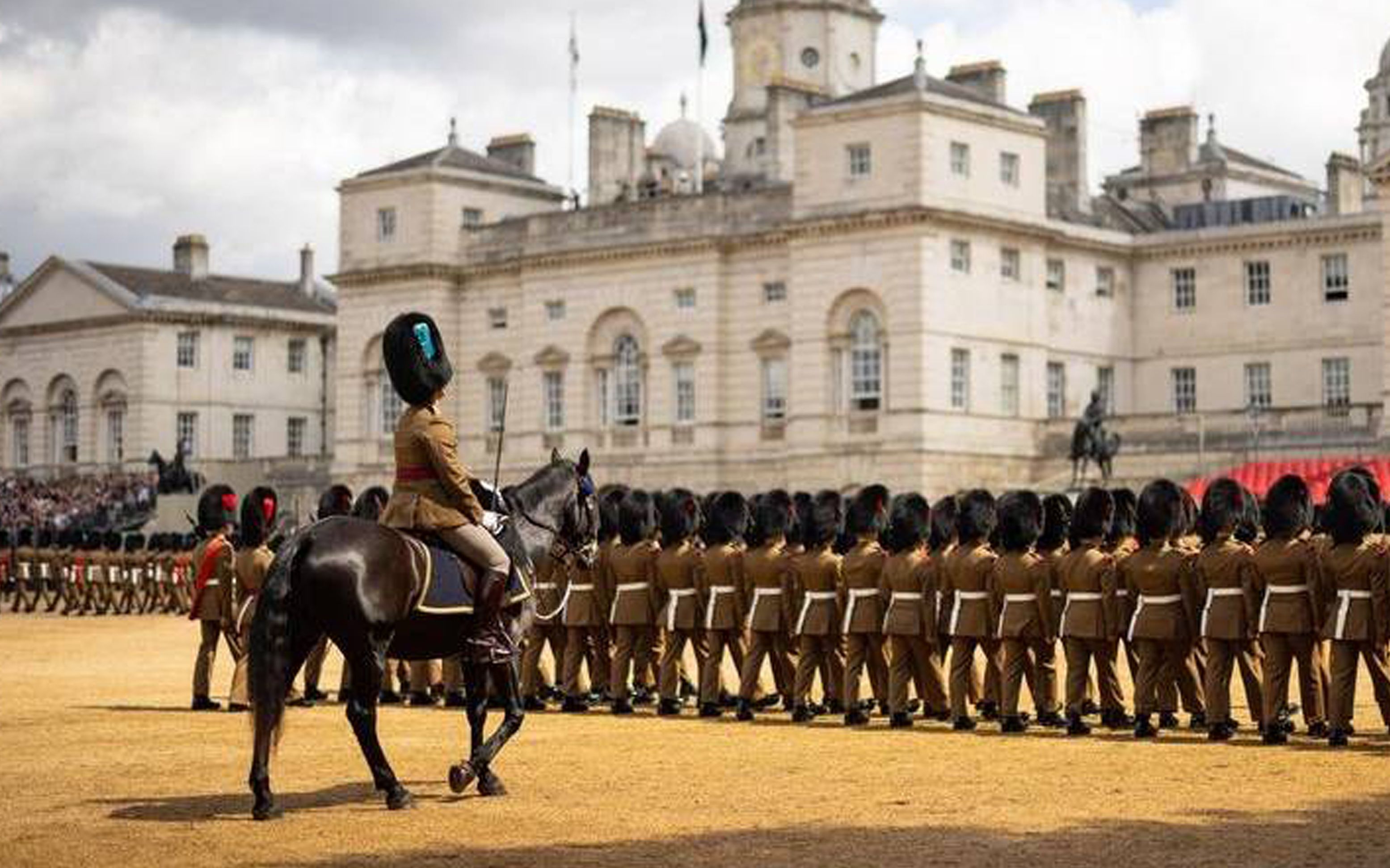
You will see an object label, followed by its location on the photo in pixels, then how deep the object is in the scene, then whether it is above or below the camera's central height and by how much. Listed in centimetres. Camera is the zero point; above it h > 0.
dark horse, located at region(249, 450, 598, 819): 1445 -73
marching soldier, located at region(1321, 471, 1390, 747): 1805 -78
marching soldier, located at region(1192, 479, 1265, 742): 1878 -94
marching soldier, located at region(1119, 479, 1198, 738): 1928 -82
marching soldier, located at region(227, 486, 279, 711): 2214 -57
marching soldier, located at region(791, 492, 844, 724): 2112 -92
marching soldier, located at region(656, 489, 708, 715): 2184 -82
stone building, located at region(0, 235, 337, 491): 8262 +453
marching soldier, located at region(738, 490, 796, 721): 2142 -88
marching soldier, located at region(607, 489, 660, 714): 2214 -83
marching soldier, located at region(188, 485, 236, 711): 2238 -92
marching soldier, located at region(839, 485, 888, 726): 2067 -99
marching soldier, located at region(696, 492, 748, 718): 2170 -84
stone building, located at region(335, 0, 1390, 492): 5869 +485
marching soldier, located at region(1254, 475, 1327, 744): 1852 -80
